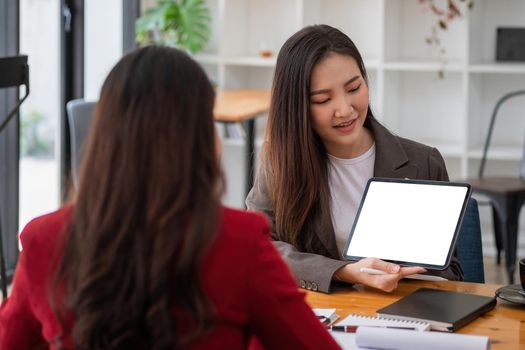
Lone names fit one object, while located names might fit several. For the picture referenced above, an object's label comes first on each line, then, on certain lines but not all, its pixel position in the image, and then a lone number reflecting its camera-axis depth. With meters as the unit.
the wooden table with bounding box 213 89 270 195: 4.47
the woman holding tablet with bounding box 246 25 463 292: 2.11
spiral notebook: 1.66
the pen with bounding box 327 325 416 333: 1.66
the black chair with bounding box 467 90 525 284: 4.39
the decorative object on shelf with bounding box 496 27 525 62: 5.21
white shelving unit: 5.31
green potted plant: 5.29
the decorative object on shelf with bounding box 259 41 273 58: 5.54
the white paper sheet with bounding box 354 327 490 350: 1.51
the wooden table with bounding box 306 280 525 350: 1.66
